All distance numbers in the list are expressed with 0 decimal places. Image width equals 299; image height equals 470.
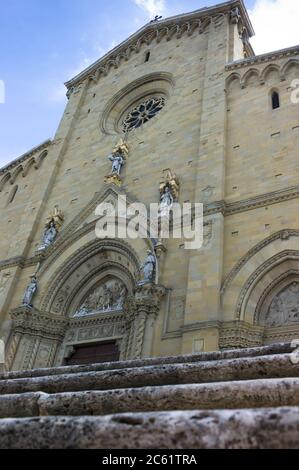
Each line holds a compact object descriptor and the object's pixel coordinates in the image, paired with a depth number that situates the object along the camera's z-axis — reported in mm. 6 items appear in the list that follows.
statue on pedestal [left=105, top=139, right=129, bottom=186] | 13899
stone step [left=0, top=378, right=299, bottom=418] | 2410
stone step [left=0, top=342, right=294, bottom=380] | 3740
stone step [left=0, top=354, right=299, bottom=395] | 2951
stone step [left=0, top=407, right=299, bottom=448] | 1875
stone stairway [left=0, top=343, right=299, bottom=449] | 1934
